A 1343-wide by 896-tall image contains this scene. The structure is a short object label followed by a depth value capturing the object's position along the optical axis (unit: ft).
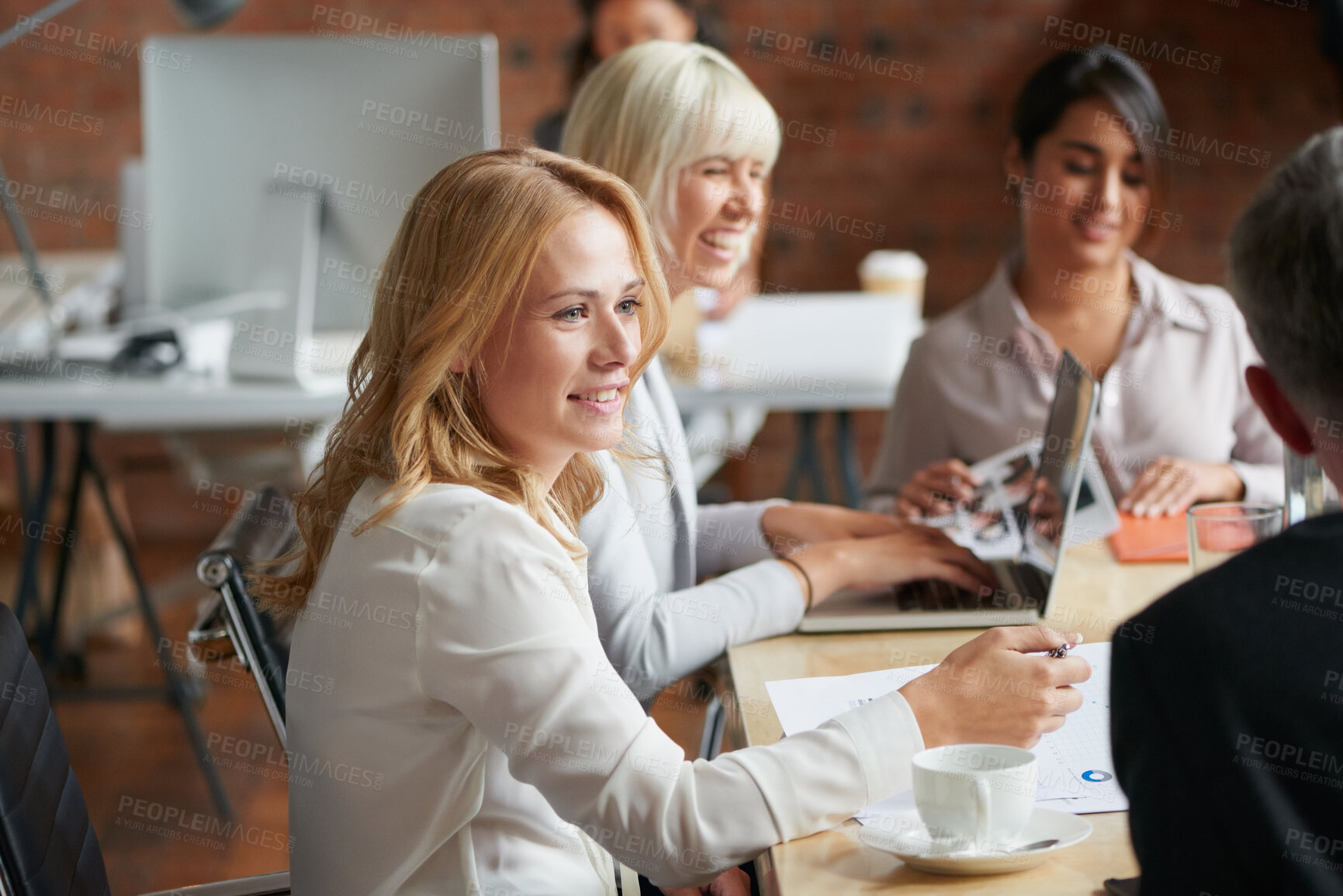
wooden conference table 2.74
